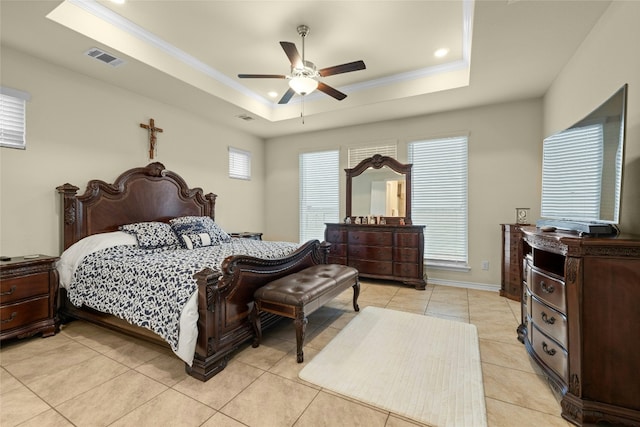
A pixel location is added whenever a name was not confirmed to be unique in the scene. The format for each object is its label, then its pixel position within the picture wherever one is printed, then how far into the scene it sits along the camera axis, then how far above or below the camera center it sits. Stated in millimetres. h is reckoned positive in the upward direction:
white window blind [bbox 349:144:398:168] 4855 +1046
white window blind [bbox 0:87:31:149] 2717 +910
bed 2057 -458
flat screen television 1617 +274
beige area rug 1738 -1199
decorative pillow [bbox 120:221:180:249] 3227 -284
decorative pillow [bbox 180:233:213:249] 3412 -369
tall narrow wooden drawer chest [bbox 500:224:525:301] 3619 -667
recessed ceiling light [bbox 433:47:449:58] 3246 +1867
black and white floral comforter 2113 -599
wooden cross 3930 +1048
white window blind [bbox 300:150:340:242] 5416 +373
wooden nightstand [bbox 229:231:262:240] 4851 -429
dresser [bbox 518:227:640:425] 1473 -644
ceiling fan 2511 +1307
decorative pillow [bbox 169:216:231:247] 3554 -231
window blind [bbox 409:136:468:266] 4395 +247
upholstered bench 2240 -720
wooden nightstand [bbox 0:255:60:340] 2400 -780
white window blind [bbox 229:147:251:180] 5336 +919
